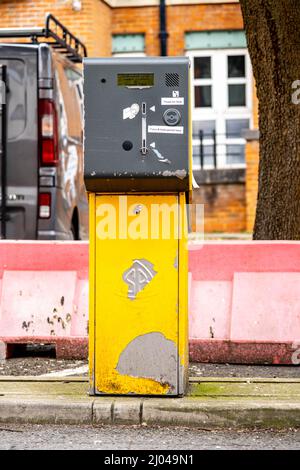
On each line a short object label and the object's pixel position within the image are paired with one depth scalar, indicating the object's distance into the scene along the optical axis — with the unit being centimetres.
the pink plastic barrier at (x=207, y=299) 898
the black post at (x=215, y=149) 2200
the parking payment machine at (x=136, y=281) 734
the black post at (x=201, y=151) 2187
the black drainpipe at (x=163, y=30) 2234
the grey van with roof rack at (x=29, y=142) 1202
